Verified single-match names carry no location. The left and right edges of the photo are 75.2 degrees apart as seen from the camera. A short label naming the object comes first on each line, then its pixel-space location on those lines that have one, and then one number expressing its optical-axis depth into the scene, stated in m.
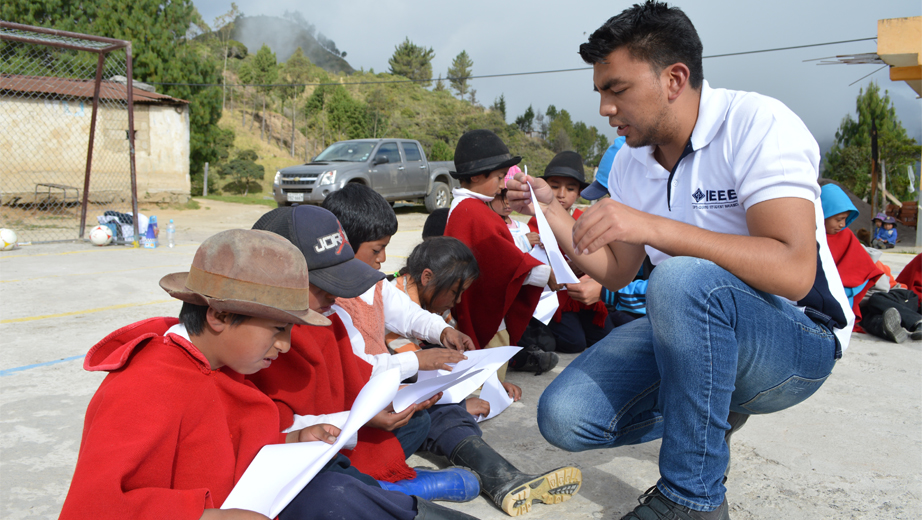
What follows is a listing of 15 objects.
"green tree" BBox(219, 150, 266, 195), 24.33
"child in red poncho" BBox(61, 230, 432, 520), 1.12
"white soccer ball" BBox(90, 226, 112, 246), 8.43
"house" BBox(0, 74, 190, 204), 13.19
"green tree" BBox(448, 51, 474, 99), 78.25
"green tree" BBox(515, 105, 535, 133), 81.44
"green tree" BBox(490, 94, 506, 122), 77.06
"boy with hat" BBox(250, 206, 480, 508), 1.82
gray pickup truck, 12.93
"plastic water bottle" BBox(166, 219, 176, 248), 8.80
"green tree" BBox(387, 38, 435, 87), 77.06
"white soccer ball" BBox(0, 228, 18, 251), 7.63
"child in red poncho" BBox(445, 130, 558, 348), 3.50
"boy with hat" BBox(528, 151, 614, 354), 4.10
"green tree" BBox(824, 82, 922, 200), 28.23
